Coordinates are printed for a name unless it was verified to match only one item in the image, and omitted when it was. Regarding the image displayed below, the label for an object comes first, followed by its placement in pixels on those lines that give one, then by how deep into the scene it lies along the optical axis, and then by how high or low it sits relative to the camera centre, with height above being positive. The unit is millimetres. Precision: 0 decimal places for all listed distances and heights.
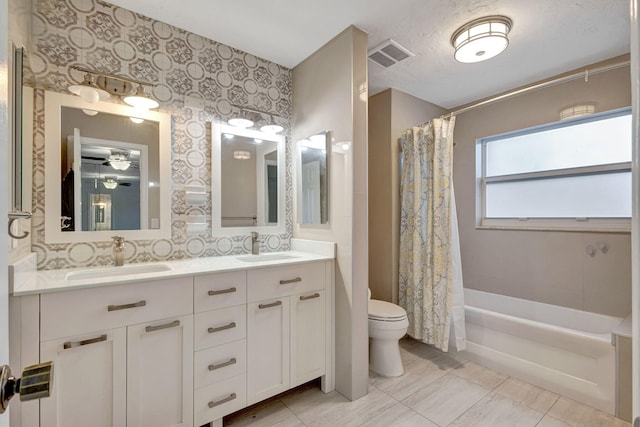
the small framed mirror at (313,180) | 2186 +297
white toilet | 2199 -952
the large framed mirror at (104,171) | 1618 +293
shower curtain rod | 1805 +930
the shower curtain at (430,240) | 2359 -216
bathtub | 1812 -974
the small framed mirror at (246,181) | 2150 +290
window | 2357 +364
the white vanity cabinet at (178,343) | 1233 -657
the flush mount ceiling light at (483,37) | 1856 +1176
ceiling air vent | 2139 +1275
